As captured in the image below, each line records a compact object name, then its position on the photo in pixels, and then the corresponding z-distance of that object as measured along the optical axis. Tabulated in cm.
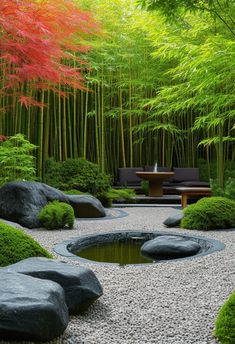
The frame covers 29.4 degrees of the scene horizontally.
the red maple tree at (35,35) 630
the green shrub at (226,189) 768
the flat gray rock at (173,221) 603
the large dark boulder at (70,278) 235
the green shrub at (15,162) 753
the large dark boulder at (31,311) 183
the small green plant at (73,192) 784
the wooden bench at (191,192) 805
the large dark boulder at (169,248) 423
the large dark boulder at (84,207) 694
